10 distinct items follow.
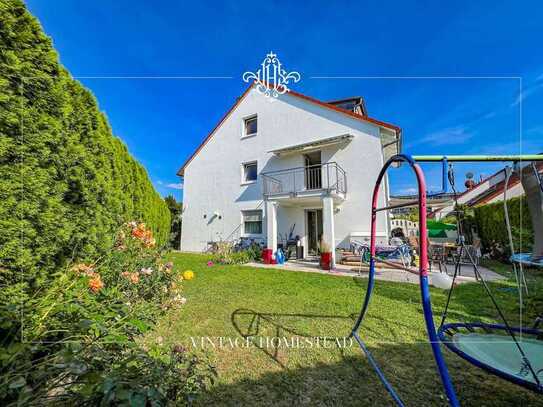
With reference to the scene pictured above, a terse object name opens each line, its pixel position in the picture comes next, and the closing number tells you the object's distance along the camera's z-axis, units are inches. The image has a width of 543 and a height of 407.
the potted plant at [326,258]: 291.6
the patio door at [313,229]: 420.8
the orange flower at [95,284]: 85.6
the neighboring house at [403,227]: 387.9
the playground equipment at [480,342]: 57.8
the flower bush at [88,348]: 44.8
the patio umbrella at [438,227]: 381.7
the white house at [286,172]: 354.9
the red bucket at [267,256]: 339.6
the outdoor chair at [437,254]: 260.2
